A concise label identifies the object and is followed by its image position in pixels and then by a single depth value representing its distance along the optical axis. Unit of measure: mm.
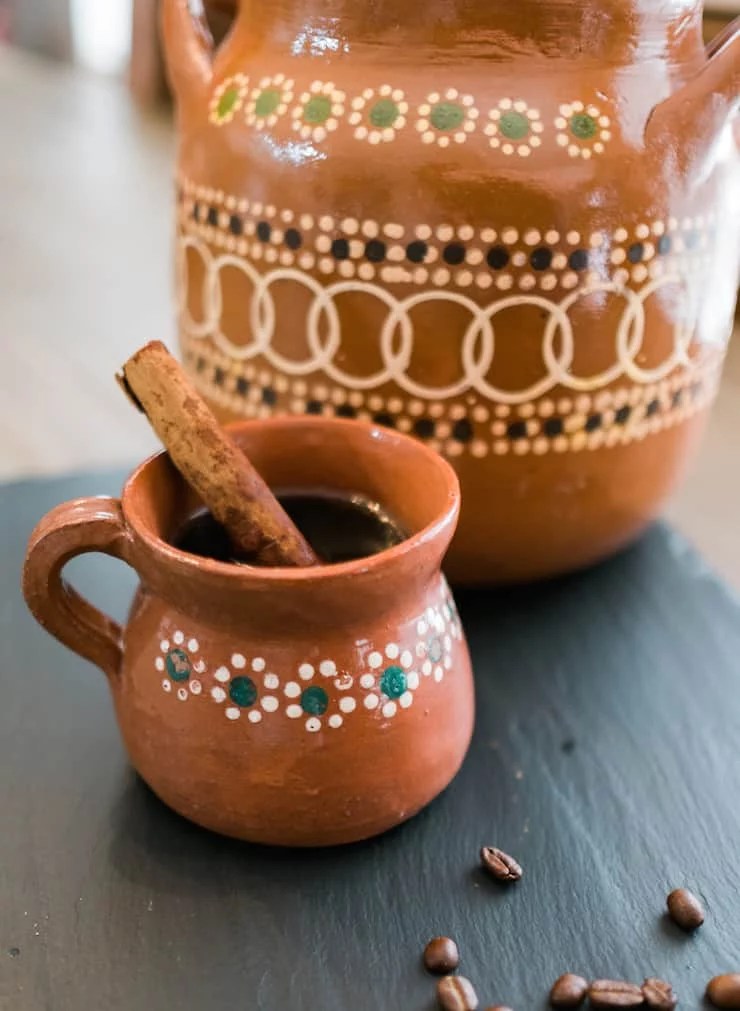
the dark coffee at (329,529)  445
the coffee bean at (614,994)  343
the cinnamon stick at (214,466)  413
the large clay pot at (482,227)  448
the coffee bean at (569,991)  345
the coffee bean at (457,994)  344
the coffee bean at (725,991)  346
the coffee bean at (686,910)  374
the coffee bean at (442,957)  358
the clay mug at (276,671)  365
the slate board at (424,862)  359
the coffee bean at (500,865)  391
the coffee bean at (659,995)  344
